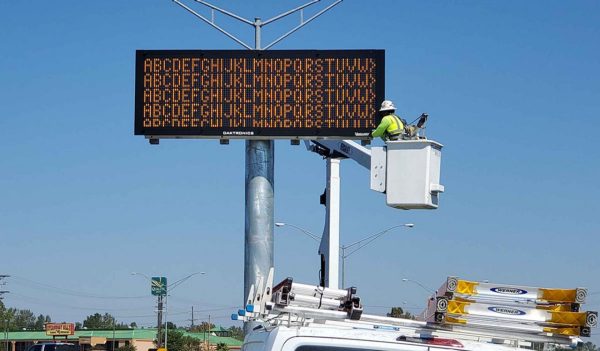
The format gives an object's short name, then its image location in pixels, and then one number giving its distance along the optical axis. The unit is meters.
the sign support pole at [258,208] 19.83
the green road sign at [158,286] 69.00
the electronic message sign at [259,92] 18.72
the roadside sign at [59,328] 94.10
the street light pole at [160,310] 65.92
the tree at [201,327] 110.85
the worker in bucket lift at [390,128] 13.98
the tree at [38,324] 176.62
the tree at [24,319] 169.38
